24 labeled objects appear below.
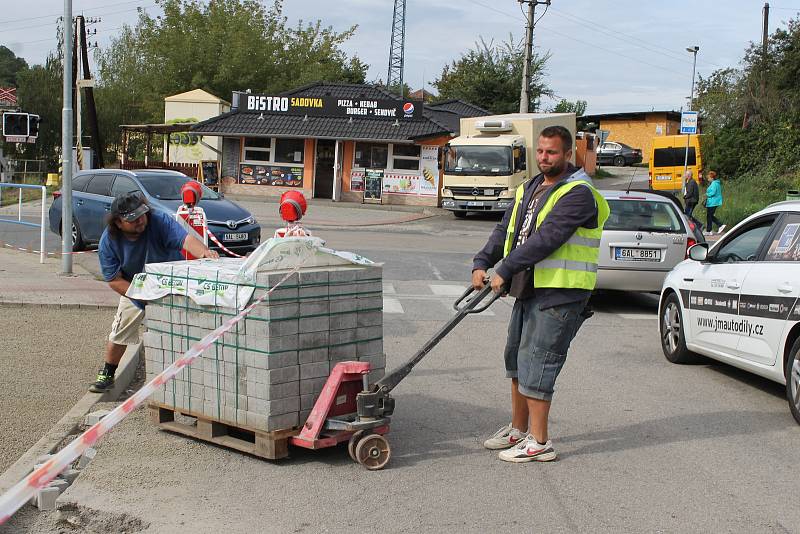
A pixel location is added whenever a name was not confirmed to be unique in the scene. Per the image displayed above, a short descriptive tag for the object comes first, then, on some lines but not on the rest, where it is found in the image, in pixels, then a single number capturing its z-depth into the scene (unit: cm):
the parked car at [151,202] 1675
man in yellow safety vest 544
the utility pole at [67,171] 1390
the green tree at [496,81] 5122
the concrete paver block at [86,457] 559
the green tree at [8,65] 9825
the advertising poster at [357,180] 3656
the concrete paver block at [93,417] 616
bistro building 3559
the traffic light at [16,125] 1908
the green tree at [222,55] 5912
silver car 1223
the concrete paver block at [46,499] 484
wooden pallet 539
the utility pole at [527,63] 3516
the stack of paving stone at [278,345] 532
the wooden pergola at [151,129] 4019
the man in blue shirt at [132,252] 682
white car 698
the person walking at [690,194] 2706
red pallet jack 539
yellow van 3691
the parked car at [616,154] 5609
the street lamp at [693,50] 5331
